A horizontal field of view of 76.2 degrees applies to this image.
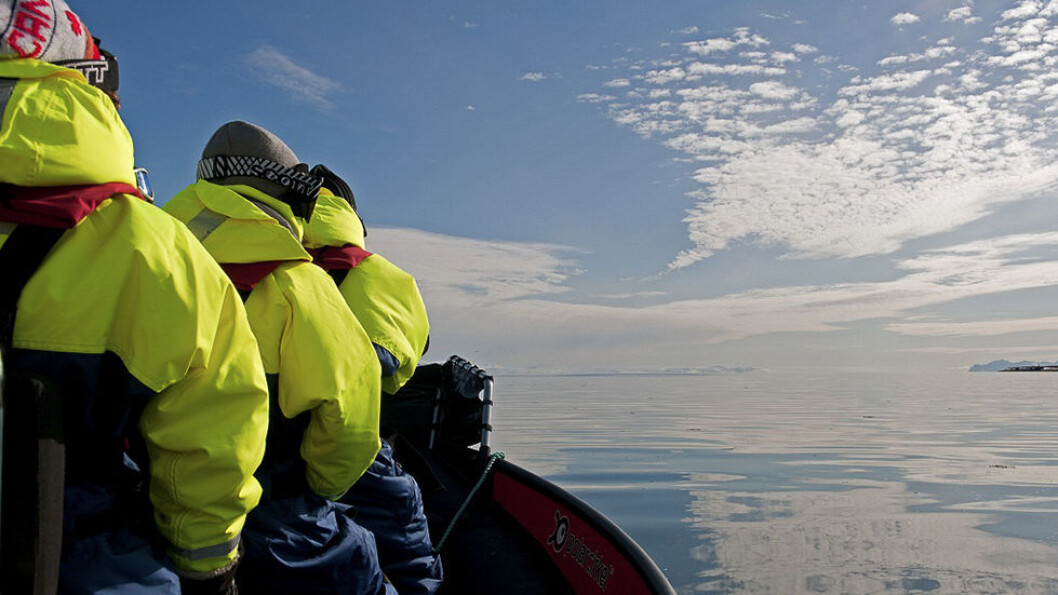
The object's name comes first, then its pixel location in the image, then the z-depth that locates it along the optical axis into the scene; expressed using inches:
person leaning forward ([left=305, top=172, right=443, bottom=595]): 107.3
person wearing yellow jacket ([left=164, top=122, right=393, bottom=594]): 78.2
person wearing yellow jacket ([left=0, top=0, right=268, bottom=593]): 46.9
